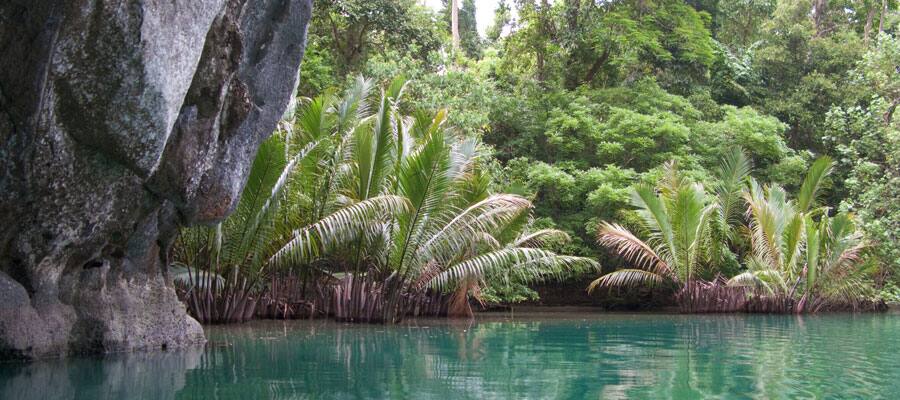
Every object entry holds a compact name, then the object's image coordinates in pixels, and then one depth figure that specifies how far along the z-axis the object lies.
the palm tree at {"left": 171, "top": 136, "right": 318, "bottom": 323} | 10.84
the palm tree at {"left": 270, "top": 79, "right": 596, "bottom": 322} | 11.97
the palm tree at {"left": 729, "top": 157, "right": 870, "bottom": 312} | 17.61
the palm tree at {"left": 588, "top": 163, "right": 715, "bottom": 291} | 17.73
